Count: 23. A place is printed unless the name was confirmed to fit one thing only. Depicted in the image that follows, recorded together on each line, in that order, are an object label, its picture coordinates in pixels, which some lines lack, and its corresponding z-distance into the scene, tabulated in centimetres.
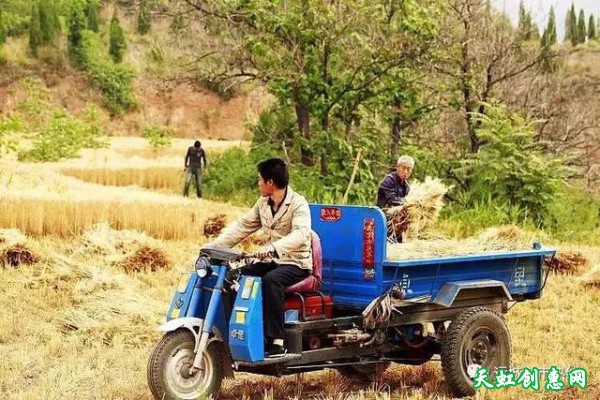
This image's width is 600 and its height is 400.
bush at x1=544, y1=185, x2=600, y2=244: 1925
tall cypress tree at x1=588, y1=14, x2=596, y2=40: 7406
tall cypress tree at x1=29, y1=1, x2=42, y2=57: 6303
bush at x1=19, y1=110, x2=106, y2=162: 3638
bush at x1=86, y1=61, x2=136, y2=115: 6350
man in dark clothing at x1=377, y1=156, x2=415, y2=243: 1016
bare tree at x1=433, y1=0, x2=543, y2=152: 2211
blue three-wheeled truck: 643
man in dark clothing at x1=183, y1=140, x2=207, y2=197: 2595
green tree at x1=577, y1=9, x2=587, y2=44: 7281
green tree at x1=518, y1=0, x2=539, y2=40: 2345
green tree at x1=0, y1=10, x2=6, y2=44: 6341
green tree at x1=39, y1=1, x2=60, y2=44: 6325
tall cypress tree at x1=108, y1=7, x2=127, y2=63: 6694
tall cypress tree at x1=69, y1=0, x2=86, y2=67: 6350
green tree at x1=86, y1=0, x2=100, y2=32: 6950
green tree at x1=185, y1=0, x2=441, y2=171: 2155
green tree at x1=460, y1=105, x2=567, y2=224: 1925
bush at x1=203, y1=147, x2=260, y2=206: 2458
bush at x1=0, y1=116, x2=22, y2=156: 2509
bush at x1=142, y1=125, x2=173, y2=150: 4419
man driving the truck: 653
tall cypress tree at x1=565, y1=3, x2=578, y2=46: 5518
